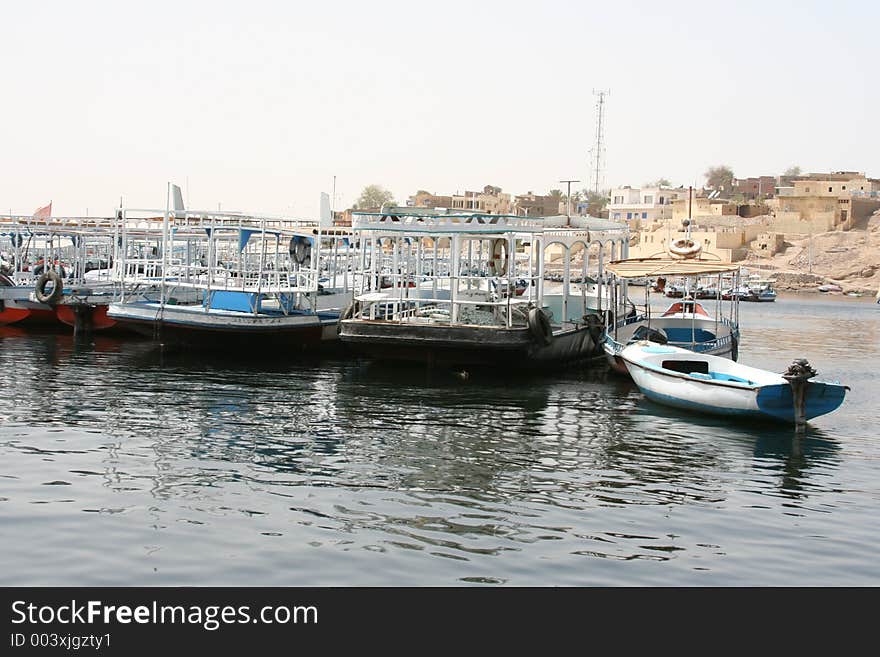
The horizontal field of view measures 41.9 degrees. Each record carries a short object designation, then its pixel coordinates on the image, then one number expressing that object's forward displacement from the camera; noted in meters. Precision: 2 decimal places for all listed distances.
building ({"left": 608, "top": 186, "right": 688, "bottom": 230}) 159.43
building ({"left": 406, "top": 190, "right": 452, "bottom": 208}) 155.25
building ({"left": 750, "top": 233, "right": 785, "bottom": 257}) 134.50
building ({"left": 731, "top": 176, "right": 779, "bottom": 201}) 186.12
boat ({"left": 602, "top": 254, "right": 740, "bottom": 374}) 25.52
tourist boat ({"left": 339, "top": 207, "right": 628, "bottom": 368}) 23.94
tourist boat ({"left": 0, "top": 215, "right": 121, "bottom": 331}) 32.81
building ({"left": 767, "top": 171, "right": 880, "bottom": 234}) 143.00
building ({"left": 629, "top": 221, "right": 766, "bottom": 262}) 132.38
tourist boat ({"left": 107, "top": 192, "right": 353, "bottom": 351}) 27.14
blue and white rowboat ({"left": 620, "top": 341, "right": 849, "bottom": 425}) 18.75
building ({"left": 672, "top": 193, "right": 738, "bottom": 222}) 148.50
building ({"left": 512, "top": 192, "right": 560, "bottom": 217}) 152.25
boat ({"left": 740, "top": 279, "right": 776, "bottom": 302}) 86.44
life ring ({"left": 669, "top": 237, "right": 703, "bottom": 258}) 28.06
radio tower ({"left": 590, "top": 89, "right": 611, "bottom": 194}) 107.50
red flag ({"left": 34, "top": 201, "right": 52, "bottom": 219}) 38.37
